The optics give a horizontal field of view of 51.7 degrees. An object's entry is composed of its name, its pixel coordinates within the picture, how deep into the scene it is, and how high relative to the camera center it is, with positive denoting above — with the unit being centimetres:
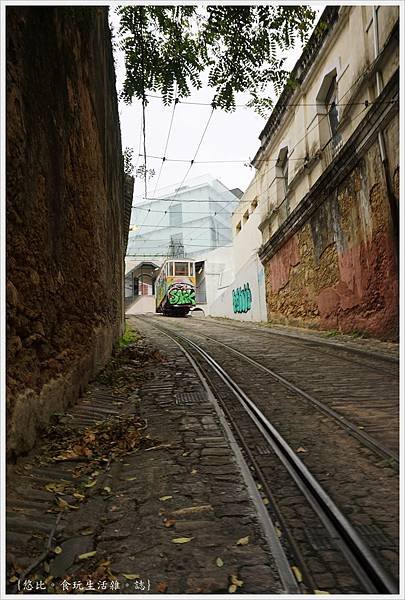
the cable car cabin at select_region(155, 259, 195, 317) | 2622 +93
